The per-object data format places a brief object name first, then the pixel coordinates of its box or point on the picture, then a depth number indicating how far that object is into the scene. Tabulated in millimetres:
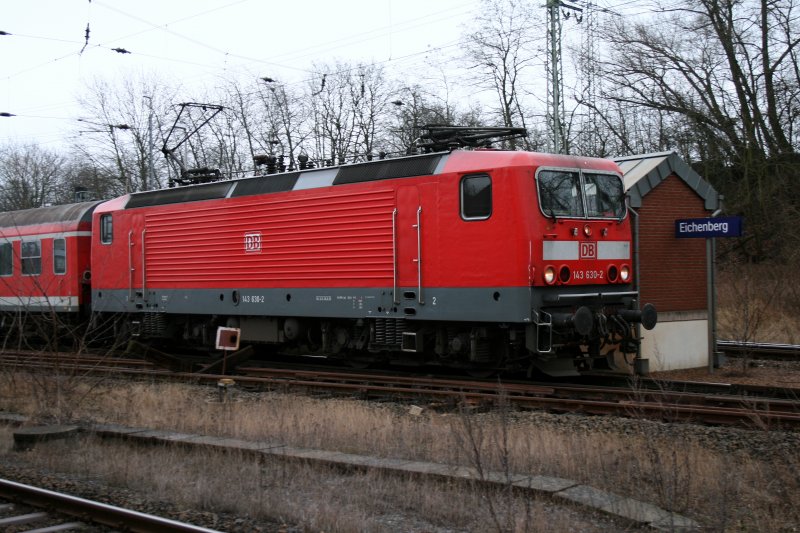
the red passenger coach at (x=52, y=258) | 19266
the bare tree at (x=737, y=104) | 26688
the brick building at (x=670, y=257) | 14195
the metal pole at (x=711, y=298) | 14367
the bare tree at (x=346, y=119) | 39688
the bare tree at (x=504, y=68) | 34594
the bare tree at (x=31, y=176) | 51531
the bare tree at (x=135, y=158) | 43438
